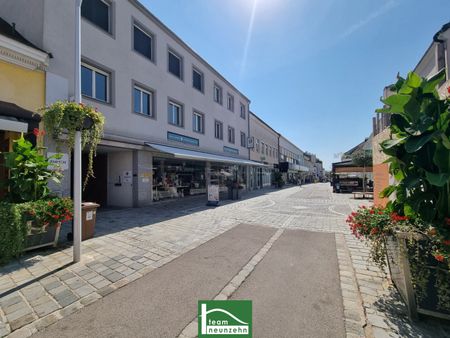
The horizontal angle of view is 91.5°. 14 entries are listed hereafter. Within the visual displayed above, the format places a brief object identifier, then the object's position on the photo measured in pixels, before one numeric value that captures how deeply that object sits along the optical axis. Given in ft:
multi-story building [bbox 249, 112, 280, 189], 82.23
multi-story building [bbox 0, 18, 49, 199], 18.98
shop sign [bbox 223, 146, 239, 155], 61.81
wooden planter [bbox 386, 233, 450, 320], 7.65
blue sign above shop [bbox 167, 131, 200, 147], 40.16
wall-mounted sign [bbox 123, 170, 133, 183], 34.03
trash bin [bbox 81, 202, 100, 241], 17.76
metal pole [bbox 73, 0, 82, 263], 13.42
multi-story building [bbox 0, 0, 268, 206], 24.63
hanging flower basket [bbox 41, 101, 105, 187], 13.16
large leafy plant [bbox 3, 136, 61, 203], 15.14
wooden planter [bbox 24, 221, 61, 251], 14.26
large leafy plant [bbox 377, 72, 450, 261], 7.57
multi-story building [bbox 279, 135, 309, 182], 122.11
